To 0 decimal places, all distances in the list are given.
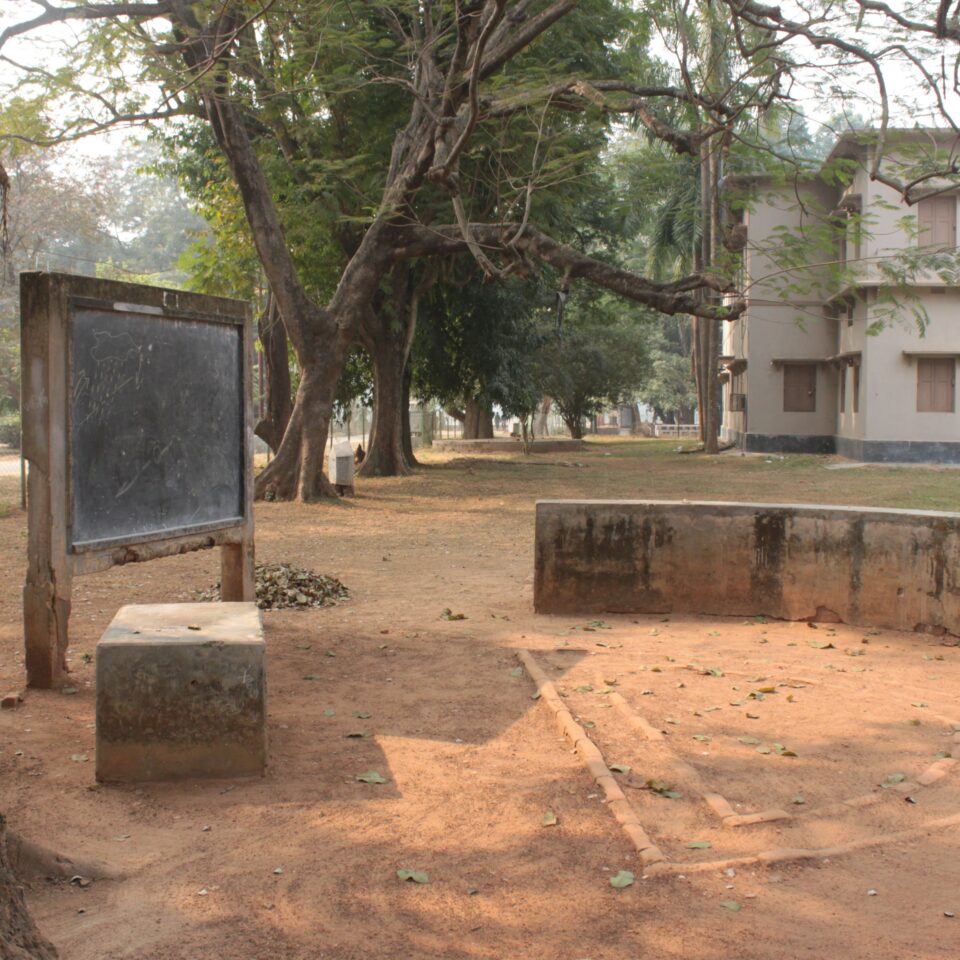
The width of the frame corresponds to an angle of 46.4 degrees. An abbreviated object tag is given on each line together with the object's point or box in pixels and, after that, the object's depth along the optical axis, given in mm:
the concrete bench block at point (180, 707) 4848
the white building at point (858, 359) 27609
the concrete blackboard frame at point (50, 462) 6215
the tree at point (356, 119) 13711
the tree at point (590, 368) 40719
